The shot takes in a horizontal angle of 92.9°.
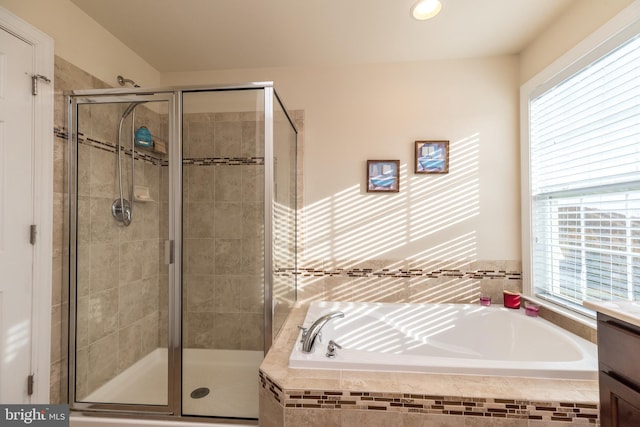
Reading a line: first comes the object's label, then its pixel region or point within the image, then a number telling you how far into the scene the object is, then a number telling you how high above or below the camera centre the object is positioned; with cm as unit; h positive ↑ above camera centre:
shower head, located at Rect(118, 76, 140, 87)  203 +92
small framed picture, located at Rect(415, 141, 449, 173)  232 +45
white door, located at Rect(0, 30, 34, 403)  141 +1
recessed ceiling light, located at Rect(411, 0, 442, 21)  167 +117
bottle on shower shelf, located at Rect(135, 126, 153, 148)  175 +46
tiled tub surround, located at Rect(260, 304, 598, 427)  114 -71
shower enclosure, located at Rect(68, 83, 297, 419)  169 -15
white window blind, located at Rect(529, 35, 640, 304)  143 +19
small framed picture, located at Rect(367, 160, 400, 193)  234 +31
